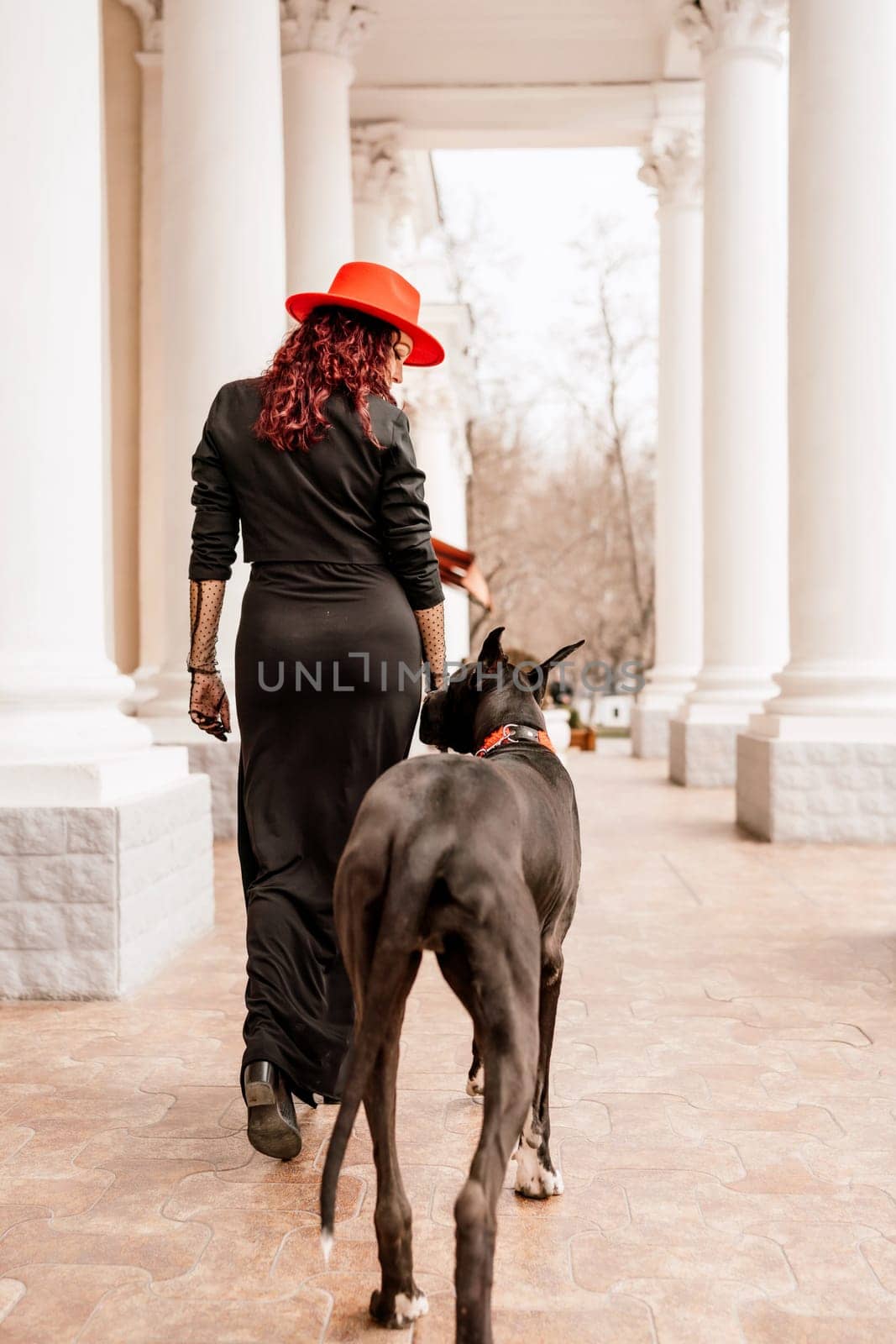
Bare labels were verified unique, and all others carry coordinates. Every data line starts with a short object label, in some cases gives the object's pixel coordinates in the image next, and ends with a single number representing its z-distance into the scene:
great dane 2.74
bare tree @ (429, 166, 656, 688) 43.94
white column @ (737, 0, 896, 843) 10.12
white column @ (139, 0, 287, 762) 9.41
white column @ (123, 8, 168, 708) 13.79
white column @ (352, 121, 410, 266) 20.00
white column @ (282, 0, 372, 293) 14.09
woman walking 4.11
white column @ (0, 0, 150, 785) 6.03
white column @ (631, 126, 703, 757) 20.86
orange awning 18.53
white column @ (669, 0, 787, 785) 14.77
